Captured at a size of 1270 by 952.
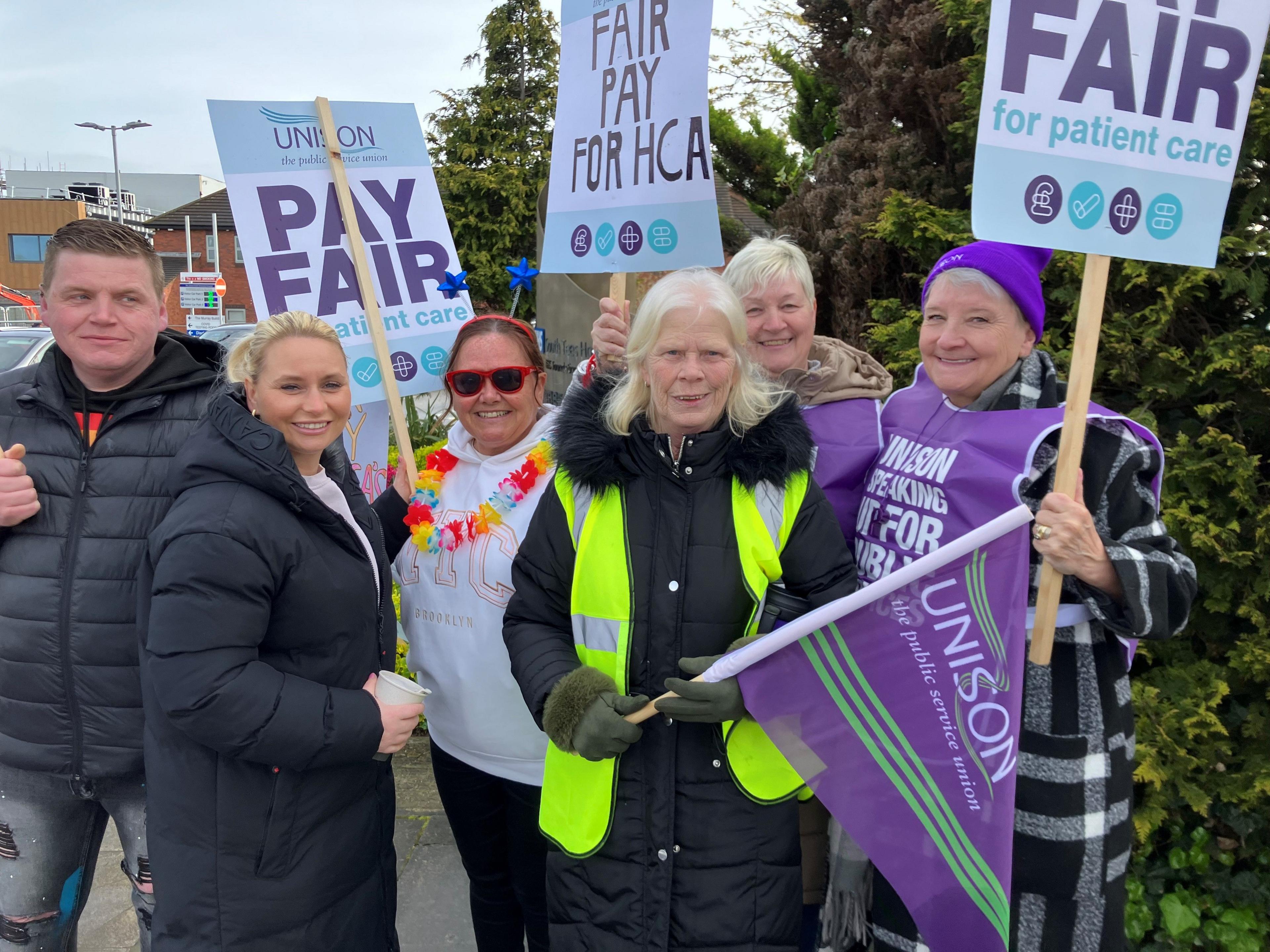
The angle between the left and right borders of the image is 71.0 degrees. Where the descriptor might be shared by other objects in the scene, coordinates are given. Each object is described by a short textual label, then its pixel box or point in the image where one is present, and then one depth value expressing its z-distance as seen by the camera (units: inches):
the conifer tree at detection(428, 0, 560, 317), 656.4
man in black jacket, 82.6
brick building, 1573.6
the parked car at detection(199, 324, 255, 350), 557.6
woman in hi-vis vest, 74.0
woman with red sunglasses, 92.0
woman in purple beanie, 71.0
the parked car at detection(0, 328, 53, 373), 332.5
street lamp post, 1441.9
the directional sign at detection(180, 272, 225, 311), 742.5
